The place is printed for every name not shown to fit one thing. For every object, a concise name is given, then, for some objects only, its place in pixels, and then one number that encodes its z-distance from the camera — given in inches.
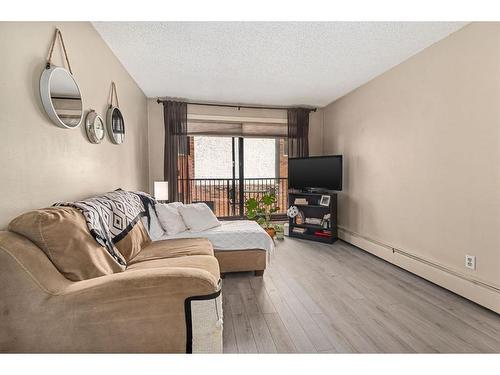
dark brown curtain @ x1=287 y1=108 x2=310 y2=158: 181.0
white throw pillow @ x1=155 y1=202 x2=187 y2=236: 101.9
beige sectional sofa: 40.8
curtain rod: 171.5
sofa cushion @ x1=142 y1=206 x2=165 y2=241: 97.6
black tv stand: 154.9
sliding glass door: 185.9
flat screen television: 153.4
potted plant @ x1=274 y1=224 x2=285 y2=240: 163.9
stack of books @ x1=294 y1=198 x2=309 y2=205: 166.7
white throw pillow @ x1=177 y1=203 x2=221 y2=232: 105.9
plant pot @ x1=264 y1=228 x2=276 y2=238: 156.1
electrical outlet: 82.6
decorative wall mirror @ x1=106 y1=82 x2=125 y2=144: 97.2
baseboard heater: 78.5
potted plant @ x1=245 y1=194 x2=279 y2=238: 158.6
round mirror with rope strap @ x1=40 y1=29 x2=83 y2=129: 57.5
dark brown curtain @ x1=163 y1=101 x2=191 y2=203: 163.2
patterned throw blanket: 59.0
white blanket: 100.9
